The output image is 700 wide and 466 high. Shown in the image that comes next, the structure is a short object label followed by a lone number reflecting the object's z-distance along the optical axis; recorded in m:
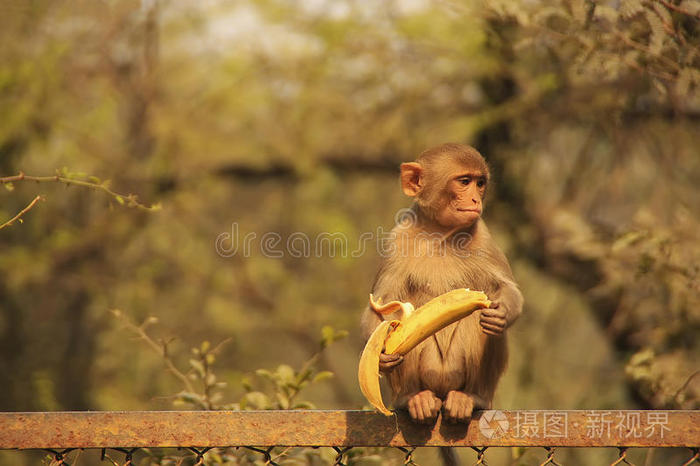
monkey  6.64
